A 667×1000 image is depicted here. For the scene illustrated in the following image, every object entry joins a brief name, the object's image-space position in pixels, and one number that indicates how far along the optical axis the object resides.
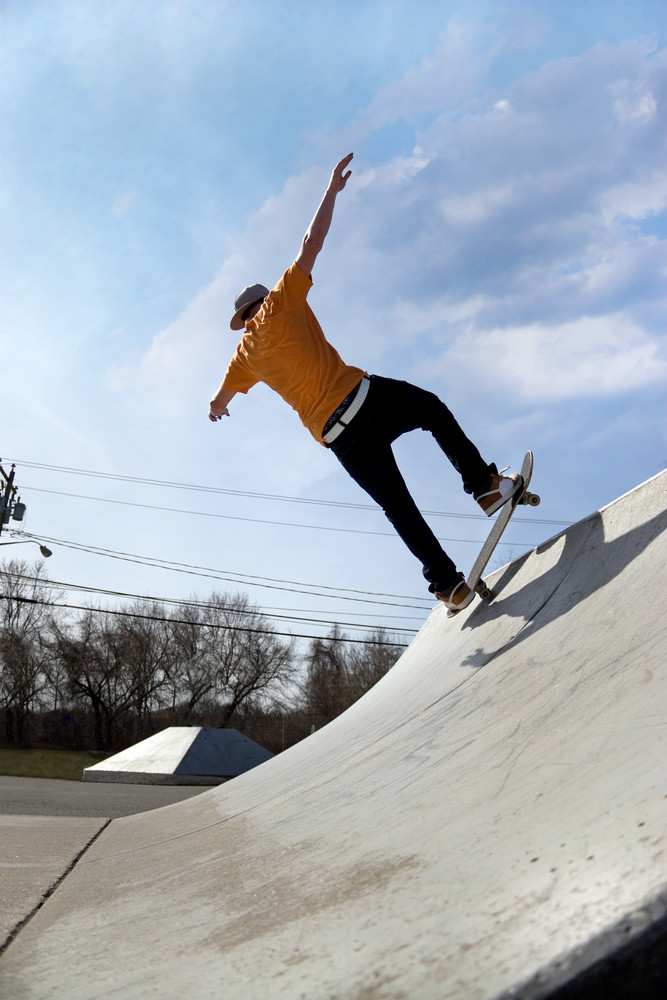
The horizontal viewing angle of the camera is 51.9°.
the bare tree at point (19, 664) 39.72
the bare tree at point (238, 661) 43.31
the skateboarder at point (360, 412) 3.58
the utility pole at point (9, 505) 21.34
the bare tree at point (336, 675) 44.28
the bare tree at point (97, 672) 41.97
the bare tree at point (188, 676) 42.97
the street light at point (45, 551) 19.17
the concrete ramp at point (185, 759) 11.16
